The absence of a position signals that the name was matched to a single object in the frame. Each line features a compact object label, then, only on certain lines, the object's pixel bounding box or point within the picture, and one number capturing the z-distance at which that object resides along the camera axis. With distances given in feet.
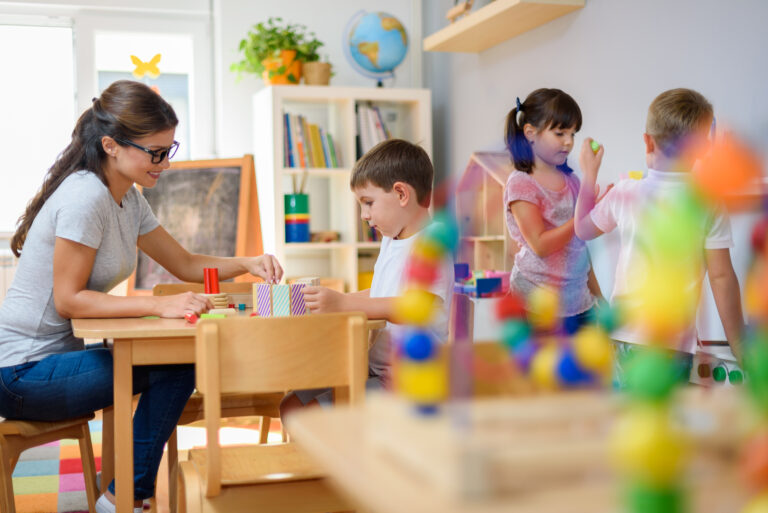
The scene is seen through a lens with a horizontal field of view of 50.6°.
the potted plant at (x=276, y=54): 13.28
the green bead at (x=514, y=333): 2.13
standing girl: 6.74
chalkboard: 12.82
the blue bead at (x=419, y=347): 1.91
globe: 13.64
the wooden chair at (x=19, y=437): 5.90
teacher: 6.01
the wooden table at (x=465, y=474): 1.66
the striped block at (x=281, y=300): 5.99
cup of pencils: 13.28
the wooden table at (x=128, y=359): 5.59
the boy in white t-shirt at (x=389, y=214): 6.35
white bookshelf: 13.16
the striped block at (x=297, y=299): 5.95
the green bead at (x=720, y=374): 5.80
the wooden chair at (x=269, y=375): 4.44
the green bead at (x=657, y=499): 1.42
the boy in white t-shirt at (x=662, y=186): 5.79
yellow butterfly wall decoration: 13.32
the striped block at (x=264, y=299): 6.15
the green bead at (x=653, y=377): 1.45
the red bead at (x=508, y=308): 2.11
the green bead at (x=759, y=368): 1.46
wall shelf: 10.36
